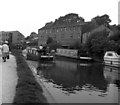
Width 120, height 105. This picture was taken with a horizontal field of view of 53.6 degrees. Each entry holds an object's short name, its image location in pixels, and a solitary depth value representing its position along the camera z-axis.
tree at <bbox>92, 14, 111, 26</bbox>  47.12
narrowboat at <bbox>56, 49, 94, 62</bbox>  21.52
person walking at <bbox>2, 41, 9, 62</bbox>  10.86
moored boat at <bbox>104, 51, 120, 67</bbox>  14.71
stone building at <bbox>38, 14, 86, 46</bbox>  42.59
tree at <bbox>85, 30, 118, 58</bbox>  19.91
